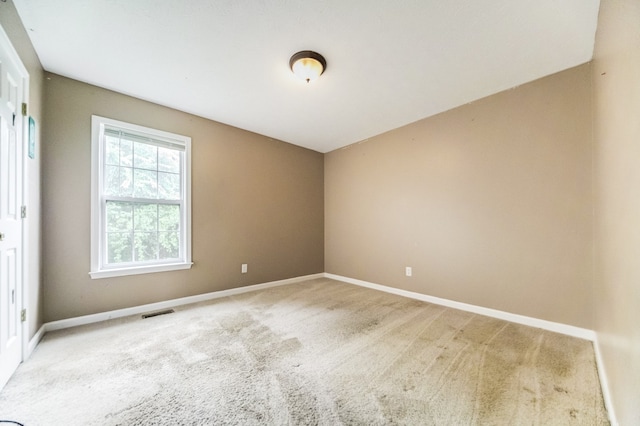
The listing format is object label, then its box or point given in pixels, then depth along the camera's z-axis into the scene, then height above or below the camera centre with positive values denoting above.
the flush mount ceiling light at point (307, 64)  1.93 +1.24
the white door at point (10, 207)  1.42 +0.03
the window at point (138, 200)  2.44 +0.14
